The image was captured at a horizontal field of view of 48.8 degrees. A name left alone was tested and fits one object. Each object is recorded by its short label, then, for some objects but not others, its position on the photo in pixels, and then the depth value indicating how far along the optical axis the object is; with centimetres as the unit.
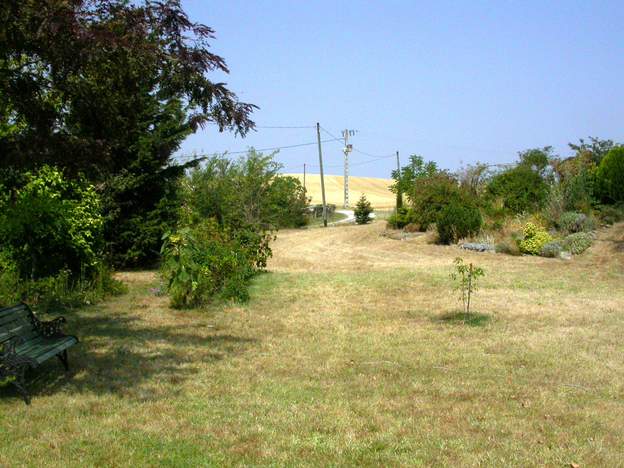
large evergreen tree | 621
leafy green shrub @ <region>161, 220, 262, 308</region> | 1105
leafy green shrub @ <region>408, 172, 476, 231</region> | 2270
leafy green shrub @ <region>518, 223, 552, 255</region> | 1798
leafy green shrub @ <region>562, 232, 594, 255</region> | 1744
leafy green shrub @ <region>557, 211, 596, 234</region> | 1902
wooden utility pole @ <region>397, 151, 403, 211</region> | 3294
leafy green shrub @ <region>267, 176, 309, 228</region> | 3289
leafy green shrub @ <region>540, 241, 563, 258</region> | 1755
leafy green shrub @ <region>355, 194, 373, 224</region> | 3875
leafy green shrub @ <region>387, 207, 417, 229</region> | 2489
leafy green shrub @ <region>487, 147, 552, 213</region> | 2148
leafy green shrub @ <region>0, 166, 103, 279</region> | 1080
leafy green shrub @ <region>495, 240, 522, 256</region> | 1828
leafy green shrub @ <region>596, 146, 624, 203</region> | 2012
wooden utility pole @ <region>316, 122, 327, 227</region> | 4641
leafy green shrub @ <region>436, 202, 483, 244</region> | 2055
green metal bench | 588
